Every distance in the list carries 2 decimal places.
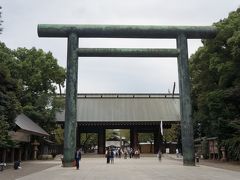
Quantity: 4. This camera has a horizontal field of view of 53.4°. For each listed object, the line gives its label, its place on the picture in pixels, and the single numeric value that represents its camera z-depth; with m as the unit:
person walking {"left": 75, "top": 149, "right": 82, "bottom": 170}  15.62
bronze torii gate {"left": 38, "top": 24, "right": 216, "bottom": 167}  16.37
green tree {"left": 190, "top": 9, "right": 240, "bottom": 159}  19.34
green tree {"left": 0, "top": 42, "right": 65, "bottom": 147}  28.33
